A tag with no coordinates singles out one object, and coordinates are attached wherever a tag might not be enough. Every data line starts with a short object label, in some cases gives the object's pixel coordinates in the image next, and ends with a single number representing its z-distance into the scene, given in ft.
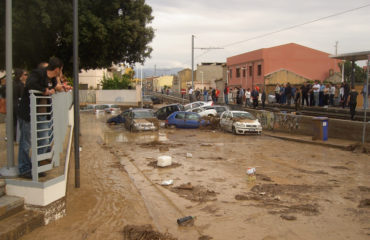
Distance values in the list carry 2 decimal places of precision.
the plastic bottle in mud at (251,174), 35.55
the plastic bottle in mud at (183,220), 21.96
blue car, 86.74
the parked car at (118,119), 96.32
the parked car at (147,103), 159.27
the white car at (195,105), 110.93
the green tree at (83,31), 50.93
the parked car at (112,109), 127.94
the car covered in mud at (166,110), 105.70
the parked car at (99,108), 124.12
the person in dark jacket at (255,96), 101.40
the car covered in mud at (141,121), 79.30
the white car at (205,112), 95.92
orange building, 167.63
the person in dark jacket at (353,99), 64.28
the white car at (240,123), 75.82
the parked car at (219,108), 98.09
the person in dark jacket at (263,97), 97.20
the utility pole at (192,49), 146.61
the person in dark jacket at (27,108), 18.90
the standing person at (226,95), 112.27
